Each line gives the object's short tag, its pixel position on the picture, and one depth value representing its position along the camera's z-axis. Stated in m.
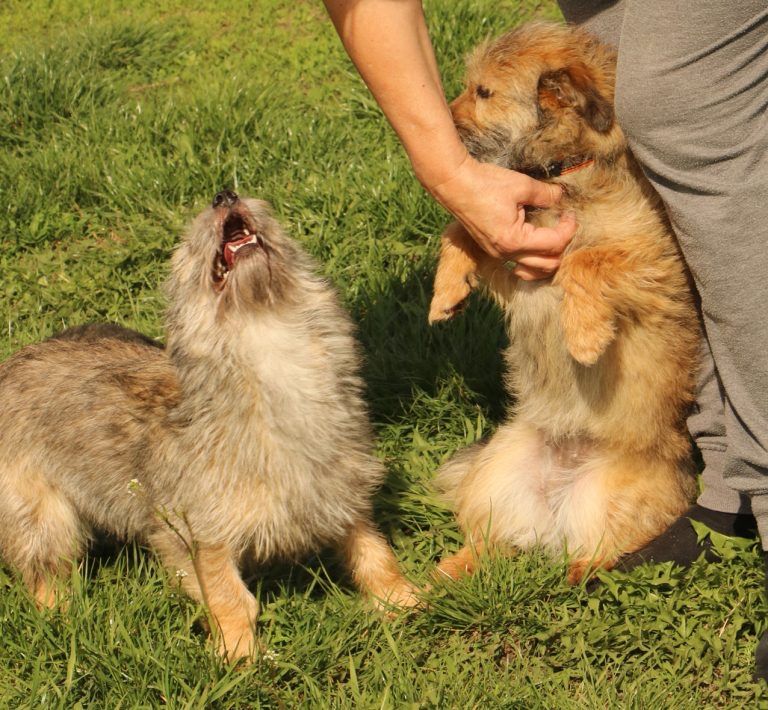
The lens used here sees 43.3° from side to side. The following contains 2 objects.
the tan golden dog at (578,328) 2.92
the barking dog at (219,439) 2.77
